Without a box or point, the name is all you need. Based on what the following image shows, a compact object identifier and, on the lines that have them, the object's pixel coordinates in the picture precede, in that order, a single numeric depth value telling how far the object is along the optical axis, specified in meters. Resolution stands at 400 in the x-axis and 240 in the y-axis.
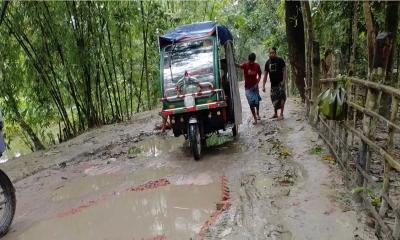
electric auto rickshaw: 7.01
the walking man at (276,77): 9.23
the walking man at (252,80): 8.99
